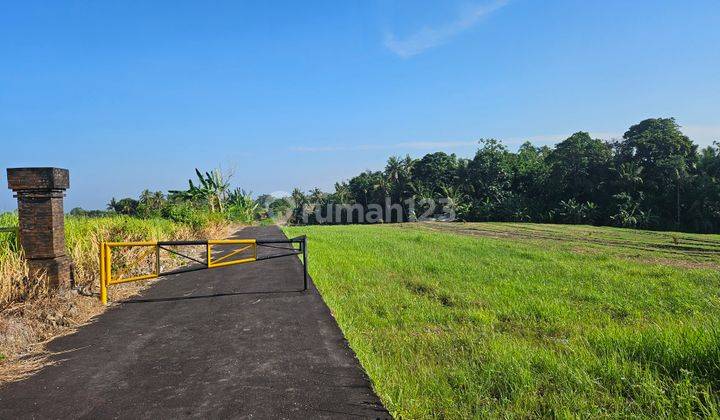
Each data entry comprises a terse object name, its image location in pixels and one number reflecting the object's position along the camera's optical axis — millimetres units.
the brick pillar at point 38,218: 6488
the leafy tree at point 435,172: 63591
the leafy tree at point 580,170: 47500
